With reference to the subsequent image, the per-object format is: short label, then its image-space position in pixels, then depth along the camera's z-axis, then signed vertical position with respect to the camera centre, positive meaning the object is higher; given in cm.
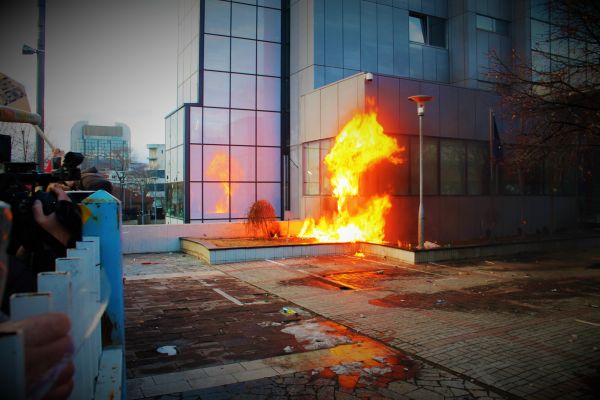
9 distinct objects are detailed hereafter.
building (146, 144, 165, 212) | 10212 +1306
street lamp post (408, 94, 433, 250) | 1337 +140
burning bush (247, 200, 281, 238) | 1767 -66
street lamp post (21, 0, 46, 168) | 970 +352
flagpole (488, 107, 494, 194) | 1834 +282
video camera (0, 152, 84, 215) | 274 +20
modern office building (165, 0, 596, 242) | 1850 +513
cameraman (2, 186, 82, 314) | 267 -18
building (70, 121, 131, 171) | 7126 +1492
